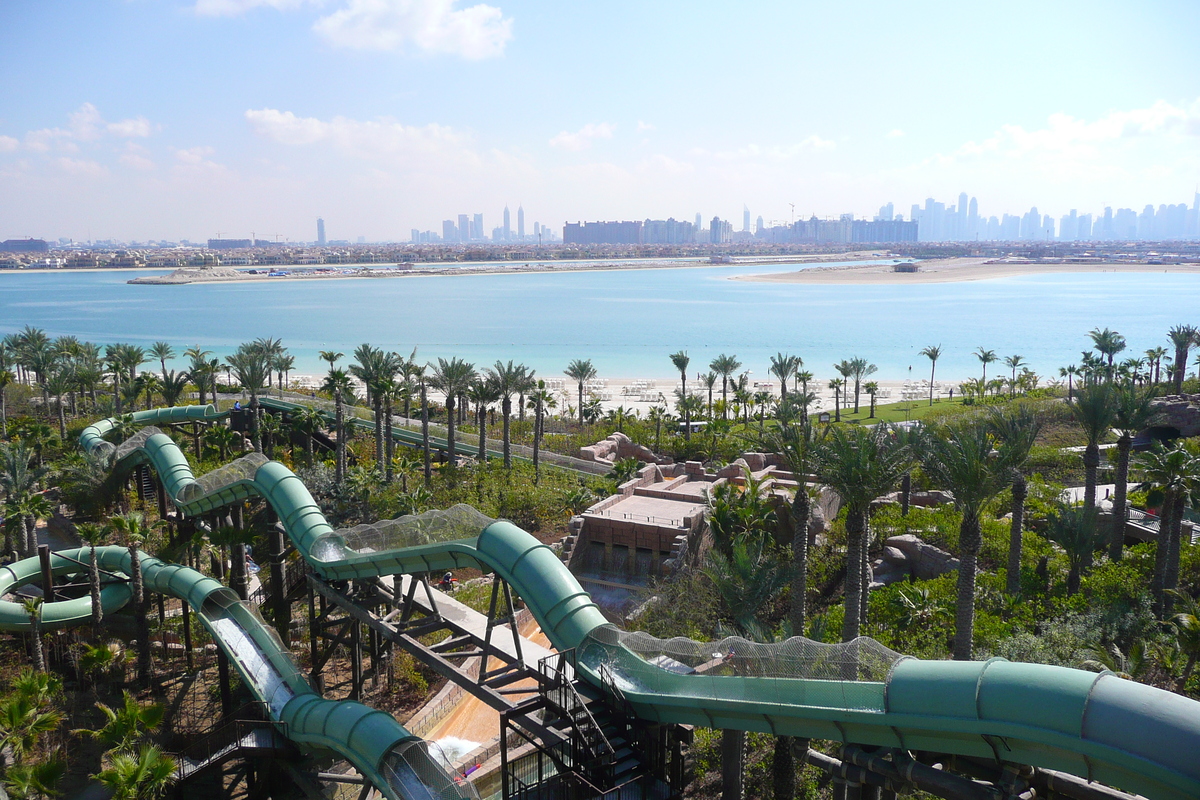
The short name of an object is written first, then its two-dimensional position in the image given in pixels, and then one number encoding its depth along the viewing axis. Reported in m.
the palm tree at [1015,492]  21.73
